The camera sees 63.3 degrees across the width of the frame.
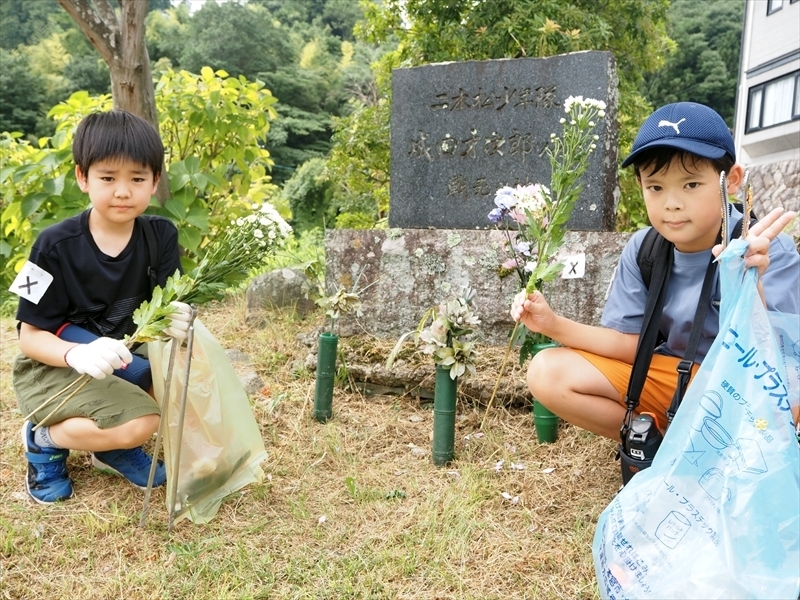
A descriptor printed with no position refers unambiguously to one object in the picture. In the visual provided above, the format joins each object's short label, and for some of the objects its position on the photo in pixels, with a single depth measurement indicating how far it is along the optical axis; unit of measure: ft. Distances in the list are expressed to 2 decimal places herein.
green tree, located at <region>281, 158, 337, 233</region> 47.50
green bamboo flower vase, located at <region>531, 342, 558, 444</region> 7.61
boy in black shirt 6.02
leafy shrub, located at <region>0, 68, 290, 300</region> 11.10
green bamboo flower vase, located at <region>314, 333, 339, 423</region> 8.15
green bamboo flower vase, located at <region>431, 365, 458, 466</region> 7.09
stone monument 9.43
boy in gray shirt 4.94
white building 39.24
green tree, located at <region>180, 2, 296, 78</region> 76.64
